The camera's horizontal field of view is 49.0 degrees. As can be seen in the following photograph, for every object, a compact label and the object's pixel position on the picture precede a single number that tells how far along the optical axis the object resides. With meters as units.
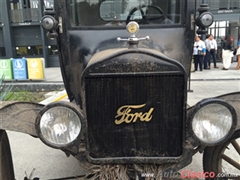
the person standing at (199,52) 12.09
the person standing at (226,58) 12.68
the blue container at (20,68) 10.58
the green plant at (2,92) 5.66
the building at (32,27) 15.81
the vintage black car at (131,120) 1.94
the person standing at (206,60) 13.24
